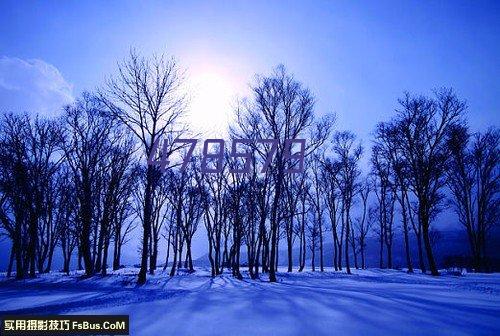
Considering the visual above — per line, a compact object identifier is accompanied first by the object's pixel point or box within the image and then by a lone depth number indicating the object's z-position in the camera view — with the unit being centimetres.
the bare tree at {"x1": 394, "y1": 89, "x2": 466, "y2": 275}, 2295
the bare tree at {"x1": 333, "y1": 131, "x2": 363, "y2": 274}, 3194
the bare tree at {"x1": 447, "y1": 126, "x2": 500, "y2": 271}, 2838
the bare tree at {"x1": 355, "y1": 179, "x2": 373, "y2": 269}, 4588
